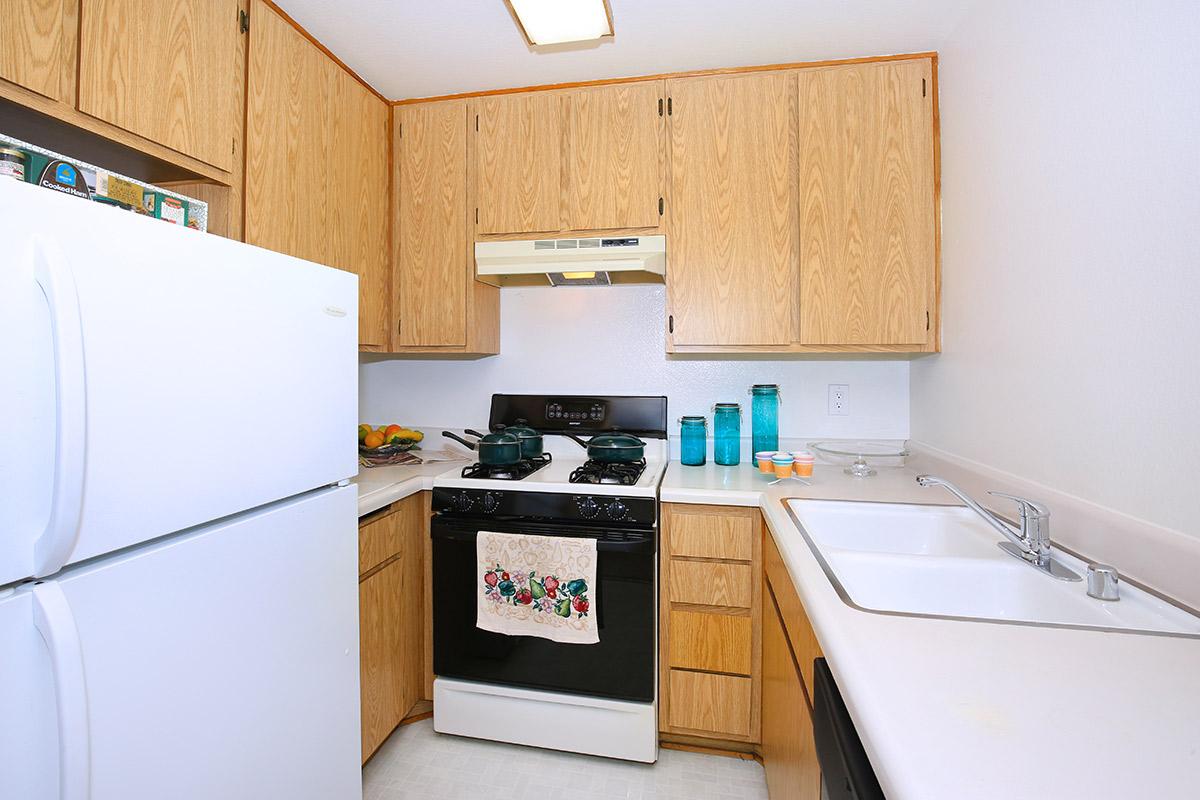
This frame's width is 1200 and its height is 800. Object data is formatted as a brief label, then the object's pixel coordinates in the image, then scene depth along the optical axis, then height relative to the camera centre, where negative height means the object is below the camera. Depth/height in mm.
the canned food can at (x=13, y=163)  853 +379
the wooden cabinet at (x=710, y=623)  1706 -724
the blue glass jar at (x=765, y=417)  2113 -69
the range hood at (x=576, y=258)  1952 +524
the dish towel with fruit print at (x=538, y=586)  1701 -607
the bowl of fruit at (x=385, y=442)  2129 -187
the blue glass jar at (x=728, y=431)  2123 -126
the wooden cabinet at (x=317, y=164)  1520 +763
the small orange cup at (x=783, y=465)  1782 -218
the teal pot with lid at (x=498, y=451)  1912 -188
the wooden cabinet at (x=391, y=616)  1628 -710
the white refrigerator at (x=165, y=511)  636 -171
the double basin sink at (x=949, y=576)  843 -340
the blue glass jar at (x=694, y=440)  2129 -162
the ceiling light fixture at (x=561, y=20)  1420 +1045
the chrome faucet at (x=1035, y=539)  997 -269
